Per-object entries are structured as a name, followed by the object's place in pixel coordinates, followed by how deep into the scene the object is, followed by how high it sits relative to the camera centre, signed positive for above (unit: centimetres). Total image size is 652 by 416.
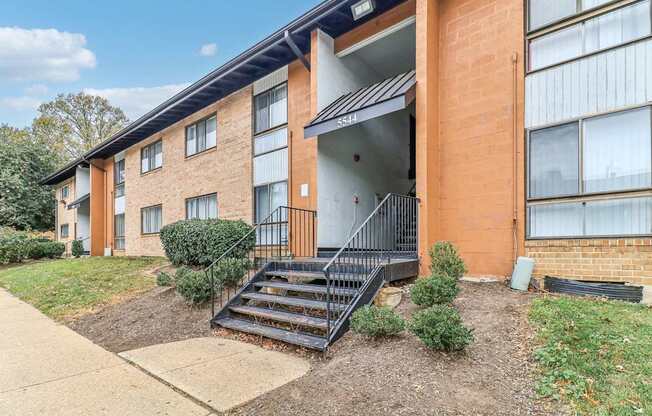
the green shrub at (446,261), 579 -82
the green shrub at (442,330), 385 -126
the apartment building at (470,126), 555 +164
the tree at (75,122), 3916 +921
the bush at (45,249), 2169 -239
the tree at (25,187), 2692 +167
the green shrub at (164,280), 924 -176
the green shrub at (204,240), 976 -84
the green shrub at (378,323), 452 -138
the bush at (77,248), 2073 -216
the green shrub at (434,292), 502 -111
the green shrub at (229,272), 741 -126
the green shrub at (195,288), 719 -152
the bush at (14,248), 1964 -209
